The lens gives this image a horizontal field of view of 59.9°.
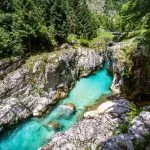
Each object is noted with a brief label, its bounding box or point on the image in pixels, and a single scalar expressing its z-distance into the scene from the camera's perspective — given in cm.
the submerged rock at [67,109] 1683
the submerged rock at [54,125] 1557
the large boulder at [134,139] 901
